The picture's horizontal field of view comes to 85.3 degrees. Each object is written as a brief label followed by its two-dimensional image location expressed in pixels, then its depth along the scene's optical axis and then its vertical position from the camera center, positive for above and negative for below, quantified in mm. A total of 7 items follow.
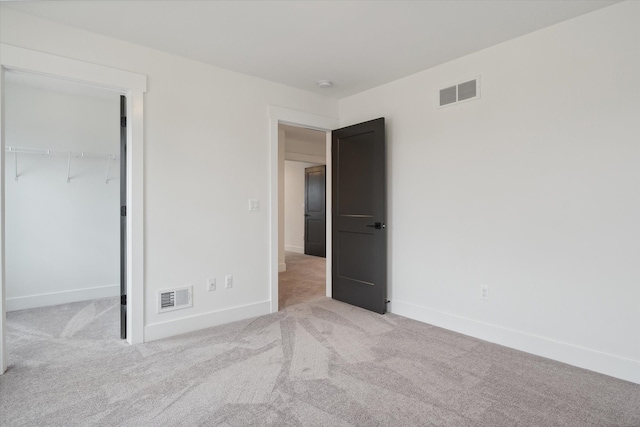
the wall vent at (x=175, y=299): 3092 -773
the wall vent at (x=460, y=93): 3096 +1108
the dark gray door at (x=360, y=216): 3746 -34
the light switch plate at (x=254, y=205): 3656 +90
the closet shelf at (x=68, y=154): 3906 +731
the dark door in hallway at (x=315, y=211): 7988 +52
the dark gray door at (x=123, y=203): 3002 +97
